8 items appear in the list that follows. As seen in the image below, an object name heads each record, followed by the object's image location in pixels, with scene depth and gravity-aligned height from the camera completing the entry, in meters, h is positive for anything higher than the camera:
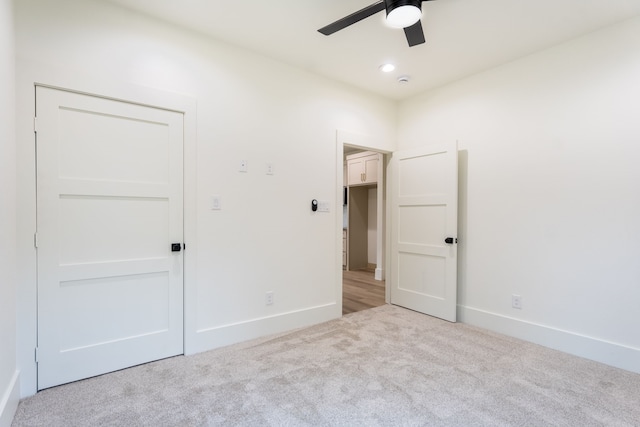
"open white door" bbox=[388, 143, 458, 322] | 3.41 -0.23
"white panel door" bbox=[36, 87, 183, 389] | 2.07 -0.19
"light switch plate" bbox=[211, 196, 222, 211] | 2.68 +0.05
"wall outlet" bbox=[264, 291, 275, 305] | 3.01 -0.84
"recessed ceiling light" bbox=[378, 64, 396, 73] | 3.15 +1.44
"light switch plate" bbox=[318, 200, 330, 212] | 3.37 +0.04
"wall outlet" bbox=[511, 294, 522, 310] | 3.01 -0.87
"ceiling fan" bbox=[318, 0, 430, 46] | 1.90 +1.21
